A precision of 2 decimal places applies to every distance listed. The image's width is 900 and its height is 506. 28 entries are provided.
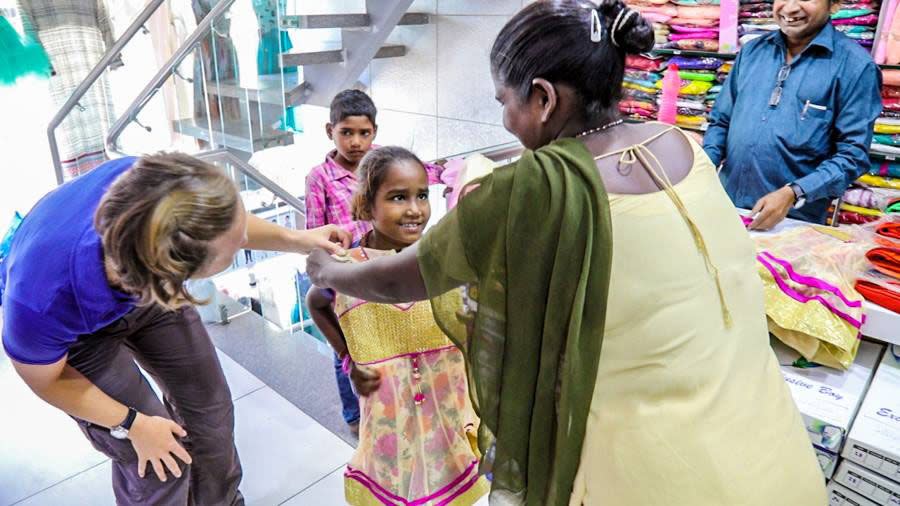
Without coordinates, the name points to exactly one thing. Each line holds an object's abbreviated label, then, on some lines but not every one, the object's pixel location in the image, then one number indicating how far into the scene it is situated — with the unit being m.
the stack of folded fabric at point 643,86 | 3.51
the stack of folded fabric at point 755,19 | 2.95
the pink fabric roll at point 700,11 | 3.12
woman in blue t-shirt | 1.04
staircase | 3.66
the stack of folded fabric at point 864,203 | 2.82
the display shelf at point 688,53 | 3.15
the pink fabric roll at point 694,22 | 3.16
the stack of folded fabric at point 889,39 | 2.55
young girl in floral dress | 1.32
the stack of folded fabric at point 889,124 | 2.69
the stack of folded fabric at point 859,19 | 2.67
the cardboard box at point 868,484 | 1.07
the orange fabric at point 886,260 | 1.31
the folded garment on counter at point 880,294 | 1.26
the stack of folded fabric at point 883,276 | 1.27
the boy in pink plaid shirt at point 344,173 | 2.14
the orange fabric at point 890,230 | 1.38
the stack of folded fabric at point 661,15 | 3.29
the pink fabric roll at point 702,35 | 3.16
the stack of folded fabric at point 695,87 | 3.23
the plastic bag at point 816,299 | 1.24
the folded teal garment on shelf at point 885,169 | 2.79
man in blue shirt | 1.95
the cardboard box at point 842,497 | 1.13
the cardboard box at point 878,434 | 1.06
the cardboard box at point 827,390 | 1.13
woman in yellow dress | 0.76
